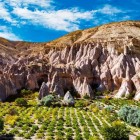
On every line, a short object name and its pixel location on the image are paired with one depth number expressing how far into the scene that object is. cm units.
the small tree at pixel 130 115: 3054
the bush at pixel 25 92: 5513
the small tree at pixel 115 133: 2205
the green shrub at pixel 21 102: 4401
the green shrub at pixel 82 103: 4453
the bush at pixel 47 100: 4383
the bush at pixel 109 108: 3905
